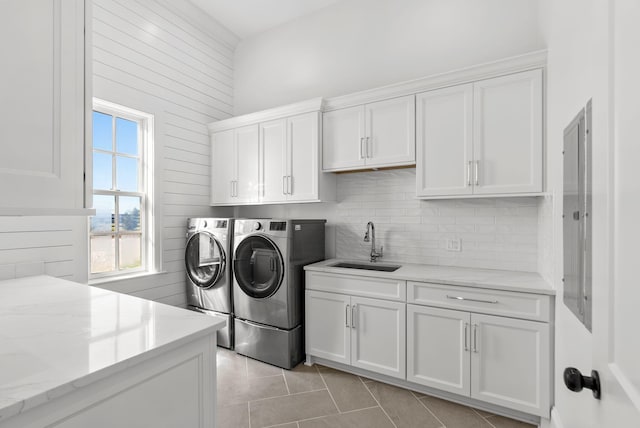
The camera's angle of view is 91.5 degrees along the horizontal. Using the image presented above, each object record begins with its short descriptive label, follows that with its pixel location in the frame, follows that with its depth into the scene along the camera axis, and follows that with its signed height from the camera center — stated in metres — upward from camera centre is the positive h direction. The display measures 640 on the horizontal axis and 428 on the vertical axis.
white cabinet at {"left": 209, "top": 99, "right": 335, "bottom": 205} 2.96 +0.58
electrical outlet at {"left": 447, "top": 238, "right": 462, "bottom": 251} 2.68 -0.26
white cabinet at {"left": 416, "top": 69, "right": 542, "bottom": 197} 2.12 +0.56
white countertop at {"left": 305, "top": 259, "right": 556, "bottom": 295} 1.96 -0.45
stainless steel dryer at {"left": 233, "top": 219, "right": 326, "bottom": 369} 2.71 -0.65
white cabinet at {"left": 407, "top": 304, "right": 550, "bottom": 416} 1.91 -0.94
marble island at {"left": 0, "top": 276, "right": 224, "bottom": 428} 0.75 -0.41
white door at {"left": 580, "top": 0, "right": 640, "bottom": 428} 0.52 -0.04
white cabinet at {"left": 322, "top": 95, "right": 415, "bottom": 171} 2.55 +0.68
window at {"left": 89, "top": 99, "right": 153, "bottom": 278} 2.81 +0.21
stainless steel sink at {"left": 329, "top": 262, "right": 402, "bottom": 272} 2.81 -0.48
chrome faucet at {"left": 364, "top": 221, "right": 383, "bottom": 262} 2.94 -0.27
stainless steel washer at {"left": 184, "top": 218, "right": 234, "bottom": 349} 3.07 -0.56
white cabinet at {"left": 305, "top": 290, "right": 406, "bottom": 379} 2.36 -0.95
